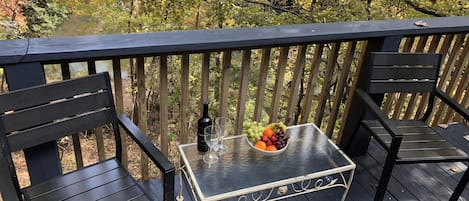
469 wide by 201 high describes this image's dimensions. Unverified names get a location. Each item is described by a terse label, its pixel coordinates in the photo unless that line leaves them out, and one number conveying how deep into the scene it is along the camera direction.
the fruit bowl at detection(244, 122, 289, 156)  2.01
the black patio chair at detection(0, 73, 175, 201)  1.50
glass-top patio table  1.84
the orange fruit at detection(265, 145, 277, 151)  2.01
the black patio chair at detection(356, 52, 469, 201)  2.01
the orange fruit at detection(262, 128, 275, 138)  2.04
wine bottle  1.90
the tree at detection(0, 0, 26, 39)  5.76
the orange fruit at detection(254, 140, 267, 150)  2.02
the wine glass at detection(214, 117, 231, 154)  1.94
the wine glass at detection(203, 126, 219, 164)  1.92
